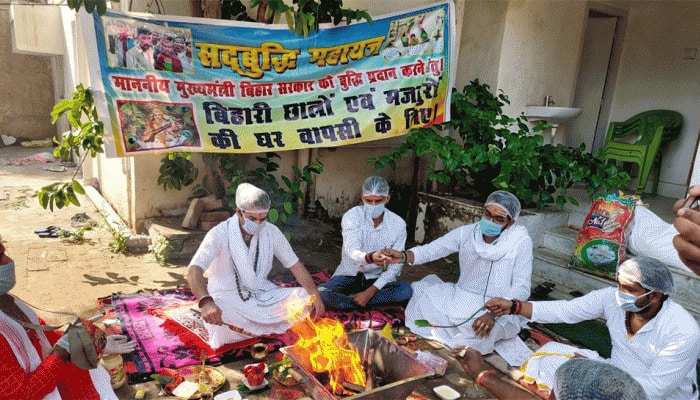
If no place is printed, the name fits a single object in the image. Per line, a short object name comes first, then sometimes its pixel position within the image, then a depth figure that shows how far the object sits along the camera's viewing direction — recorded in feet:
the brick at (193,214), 19.85
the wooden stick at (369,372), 10.37
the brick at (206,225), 19.97
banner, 15.85
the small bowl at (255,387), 10.96
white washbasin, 22.95
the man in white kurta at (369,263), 15.43
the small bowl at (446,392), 11.18
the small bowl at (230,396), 10.28
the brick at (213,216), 20.12
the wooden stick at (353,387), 10.23
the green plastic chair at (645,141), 23.21
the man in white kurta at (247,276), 12.46
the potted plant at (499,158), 19.42
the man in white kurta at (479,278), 13.42
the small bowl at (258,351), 12.28
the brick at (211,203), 20.40
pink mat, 12.07
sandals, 21.02
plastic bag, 16.01
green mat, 14.56
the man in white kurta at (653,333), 9.19
